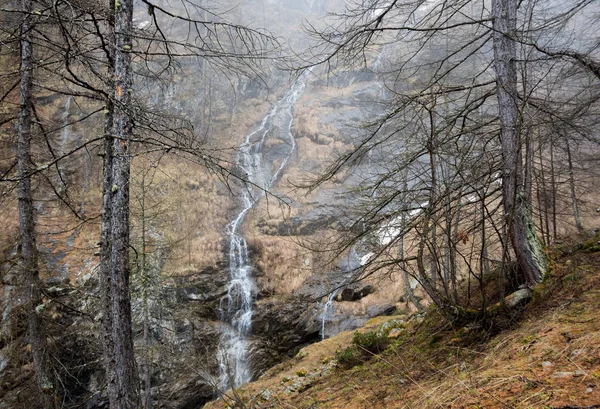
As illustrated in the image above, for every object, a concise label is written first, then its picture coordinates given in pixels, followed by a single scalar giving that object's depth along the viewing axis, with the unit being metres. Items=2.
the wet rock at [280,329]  11.12
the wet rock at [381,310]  11.23
